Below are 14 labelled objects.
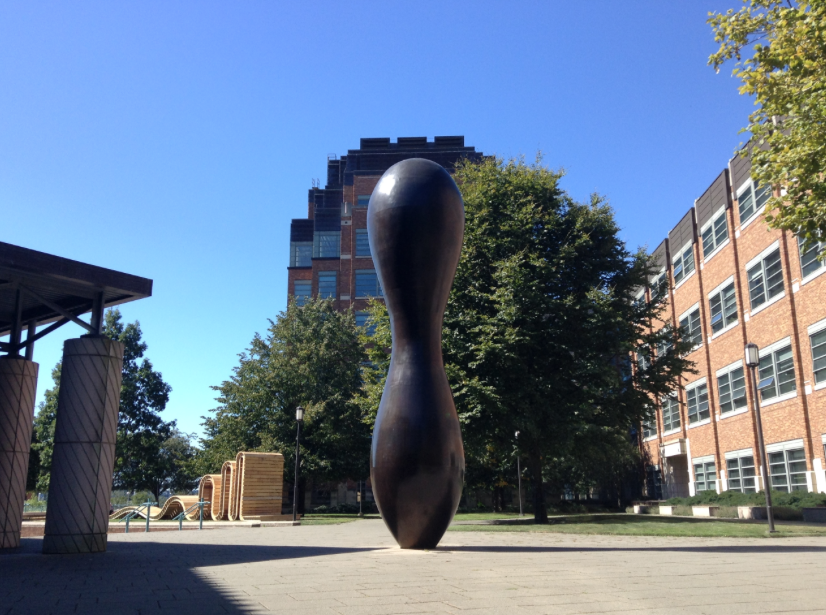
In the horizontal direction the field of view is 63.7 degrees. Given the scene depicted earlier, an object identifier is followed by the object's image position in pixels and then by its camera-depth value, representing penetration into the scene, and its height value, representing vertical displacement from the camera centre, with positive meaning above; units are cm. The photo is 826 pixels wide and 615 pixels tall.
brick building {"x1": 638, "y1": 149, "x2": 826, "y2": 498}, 2547 +505
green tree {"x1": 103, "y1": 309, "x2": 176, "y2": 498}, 4222 +303
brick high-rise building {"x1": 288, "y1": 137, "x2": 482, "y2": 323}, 5600 +2065
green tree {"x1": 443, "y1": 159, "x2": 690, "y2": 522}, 1959 +405
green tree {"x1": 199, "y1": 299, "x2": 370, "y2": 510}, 3484 +316
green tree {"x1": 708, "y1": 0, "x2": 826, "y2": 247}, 1204 +690
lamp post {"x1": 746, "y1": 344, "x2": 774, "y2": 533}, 1555 +234
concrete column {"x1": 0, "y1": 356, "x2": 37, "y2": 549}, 1180 +53
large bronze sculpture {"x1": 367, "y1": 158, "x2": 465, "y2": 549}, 939 +155
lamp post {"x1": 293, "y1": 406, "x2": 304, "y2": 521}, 2484 +183
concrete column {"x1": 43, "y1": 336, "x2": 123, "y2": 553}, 1062 +30
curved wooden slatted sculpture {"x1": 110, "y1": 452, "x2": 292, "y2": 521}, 2594 -100
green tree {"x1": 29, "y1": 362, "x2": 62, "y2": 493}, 3975 +207
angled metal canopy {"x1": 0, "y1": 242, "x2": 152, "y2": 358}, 1046 +303
